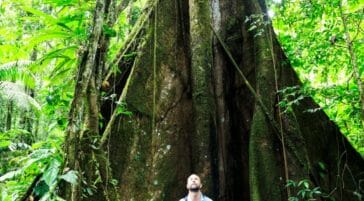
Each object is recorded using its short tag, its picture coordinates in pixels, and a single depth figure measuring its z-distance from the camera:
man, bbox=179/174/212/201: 4.14
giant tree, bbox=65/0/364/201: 4.50
